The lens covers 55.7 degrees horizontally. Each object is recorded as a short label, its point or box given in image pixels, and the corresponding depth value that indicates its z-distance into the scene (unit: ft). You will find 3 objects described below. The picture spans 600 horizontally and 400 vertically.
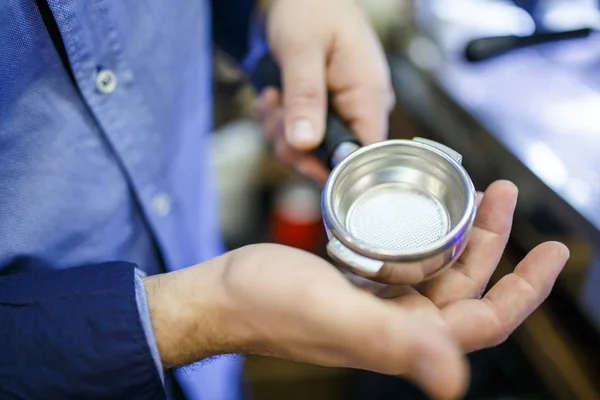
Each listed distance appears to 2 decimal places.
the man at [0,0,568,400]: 1.35
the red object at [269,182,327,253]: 4.06
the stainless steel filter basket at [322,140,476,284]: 1.45
